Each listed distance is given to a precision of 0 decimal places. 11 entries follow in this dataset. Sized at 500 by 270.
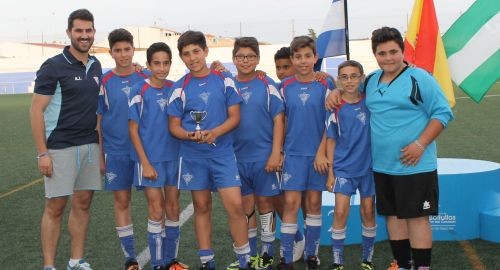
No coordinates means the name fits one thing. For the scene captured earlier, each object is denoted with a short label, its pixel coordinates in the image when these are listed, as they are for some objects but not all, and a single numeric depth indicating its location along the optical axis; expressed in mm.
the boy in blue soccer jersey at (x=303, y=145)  4336
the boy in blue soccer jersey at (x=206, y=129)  4176
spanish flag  5176
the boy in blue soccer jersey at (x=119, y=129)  4418
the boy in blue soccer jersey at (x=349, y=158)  4219
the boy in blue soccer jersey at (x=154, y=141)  4242
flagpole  5305
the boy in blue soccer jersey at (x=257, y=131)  4352
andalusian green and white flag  5273
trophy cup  4086
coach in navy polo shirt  4207
